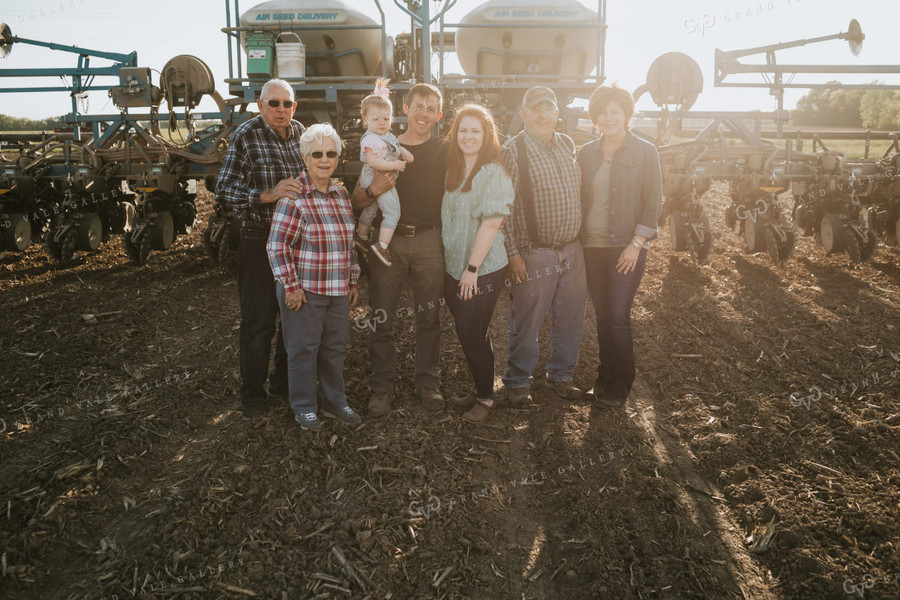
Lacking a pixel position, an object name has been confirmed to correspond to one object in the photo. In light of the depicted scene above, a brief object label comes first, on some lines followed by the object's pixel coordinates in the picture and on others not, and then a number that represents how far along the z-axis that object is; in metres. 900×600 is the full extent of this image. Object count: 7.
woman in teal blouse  3.54
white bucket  8.15
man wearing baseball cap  3.83
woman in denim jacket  3.82
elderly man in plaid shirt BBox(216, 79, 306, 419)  3.70
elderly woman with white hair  3.46
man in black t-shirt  3.59
